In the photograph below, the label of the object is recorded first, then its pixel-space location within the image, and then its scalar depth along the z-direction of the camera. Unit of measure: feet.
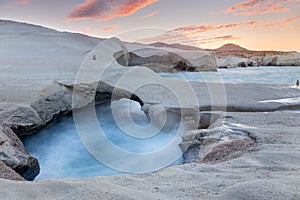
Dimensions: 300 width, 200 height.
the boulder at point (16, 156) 9.62
